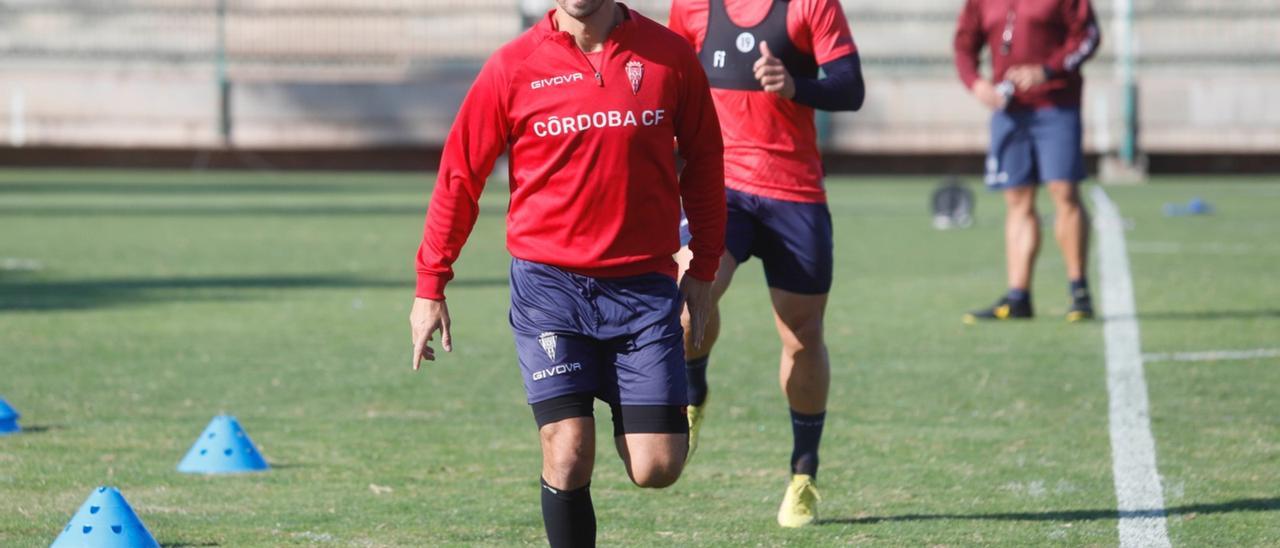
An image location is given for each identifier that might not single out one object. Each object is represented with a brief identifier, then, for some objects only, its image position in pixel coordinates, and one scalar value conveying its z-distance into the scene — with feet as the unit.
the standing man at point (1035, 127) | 77.82
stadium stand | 199.41
